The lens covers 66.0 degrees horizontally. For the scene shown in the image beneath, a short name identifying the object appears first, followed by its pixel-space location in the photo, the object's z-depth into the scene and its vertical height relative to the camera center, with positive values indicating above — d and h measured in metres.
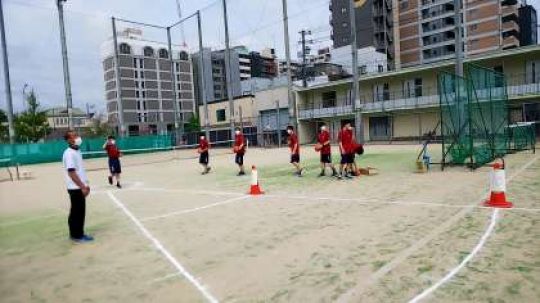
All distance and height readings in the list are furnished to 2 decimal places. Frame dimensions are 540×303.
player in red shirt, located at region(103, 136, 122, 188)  14.98 -0.52
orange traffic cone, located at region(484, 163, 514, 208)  8.23 -1.36
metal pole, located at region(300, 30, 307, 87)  50.97 +11.27
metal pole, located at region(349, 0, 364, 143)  25.45 +3.96
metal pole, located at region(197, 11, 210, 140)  39.91 +9.91
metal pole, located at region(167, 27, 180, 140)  45.06 +5.34
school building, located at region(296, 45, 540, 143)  34.06 +2.79
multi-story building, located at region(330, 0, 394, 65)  73.62 +18.40
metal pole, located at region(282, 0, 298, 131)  33.78 +7.37
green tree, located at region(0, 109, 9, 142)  54.66 +2.54
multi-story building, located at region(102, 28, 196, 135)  104.00 +14.84
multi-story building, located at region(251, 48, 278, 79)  125.69 +21.76
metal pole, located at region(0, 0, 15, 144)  31.02 +4.07
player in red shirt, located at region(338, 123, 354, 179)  13.42 -0.49
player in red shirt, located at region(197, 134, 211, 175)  18.03 -0.66
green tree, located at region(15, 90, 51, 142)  53.53 +2.93
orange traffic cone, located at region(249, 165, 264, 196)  11.52 -1.47
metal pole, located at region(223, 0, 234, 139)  36.56 +8.13
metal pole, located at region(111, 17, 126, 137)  40.82 +6.38
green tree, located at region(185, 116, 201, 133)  83.14 +2.75
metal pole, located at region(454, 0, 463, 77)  18.97 +4.00
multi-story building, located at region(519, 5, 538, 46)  71.38 +16.36
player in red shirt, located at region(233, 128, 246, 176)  16.47 -0.48
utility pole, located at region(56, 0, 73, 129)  28.12 +6.42
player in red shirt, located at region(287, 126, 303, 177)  15.18 -0.58
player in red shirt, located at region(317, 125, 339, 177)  14.06 -0.52
